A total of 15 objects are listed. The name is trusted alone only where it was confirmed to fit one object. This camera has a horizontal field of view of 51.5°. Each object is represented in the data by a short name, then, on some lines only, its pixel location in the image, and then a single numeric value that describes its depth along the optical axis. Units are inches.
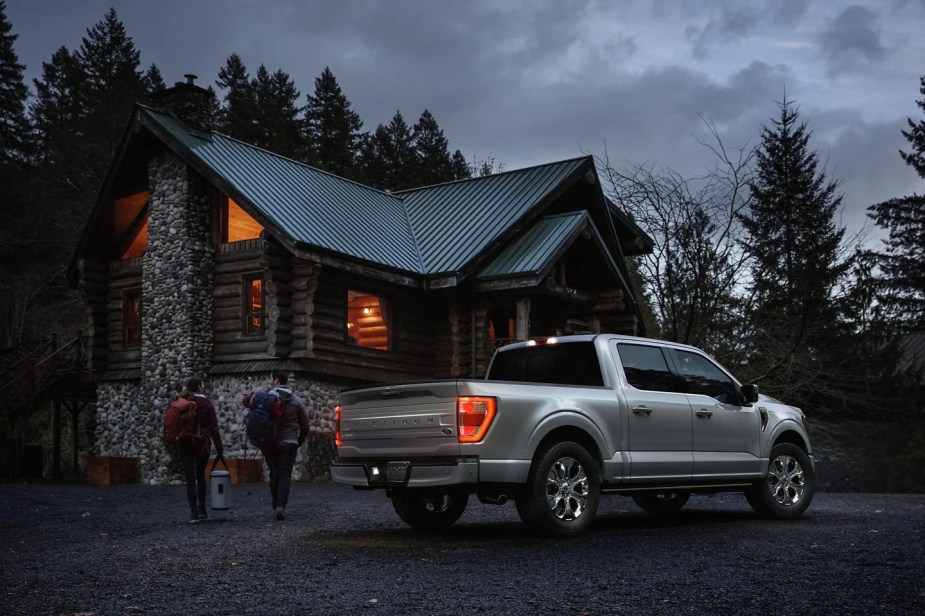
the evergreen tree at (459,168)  2465.6
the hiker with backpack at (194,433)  509.7
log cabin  890.1
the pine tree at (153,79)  2299.6
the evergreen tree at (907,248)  1774.1
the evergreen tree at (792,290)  913.5
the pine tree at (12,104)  2025.6
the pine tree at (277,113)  2114.9
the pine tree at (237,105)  2168.1
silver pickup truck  369.1
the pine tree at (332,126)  2305.6
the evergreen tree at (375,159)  2293.3
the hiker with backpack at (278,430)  503.2
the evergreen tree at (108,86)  1878.7
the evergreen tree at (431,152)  2407.7
